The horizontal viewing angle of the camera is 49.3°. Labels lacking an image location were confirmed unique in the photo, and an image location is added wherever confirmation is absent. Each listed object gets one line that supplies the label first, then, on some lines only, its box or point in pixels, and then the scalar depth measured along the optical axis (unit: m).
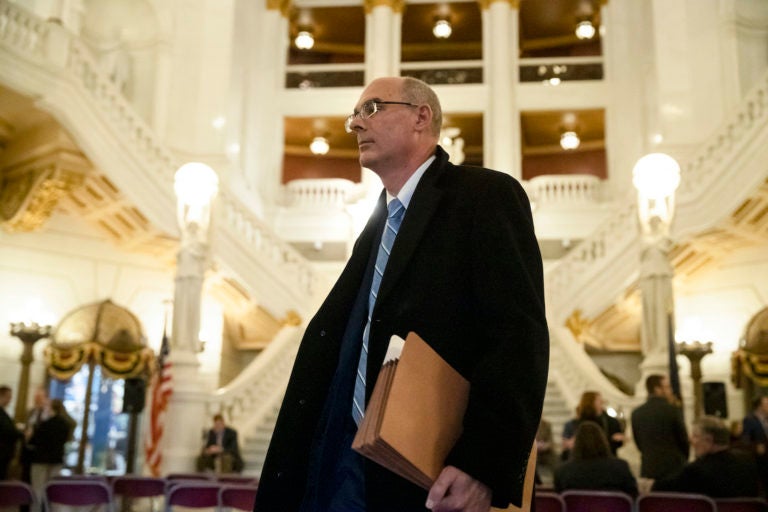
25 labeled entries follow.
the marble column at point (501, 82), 18.11
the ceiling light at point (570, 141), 18.03
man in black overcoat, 1.42
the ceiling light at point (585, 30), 19.11
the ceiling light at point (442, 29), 19.48
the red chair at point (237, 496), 4.89
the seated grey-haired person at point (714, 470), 4.65
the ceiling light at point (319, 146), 18.61
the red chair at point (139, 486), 5.63
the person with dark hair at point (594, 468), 4.92
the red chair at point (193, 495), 4.99
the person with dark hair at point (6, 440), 7.63
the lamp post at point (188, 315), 9.06
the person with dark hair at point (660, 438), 6.23
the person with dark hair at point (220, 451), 9.22
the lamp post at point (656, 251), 8.25
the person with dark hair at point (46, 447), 8.59
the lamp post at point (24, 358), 11.77
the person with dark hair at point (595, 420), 7.12
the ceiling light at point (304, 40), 19.95
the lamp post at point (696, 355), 12.22
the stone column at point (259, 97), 17.47
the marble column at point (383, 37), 18.81
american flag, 8.57
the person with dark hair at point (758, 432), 7.05
